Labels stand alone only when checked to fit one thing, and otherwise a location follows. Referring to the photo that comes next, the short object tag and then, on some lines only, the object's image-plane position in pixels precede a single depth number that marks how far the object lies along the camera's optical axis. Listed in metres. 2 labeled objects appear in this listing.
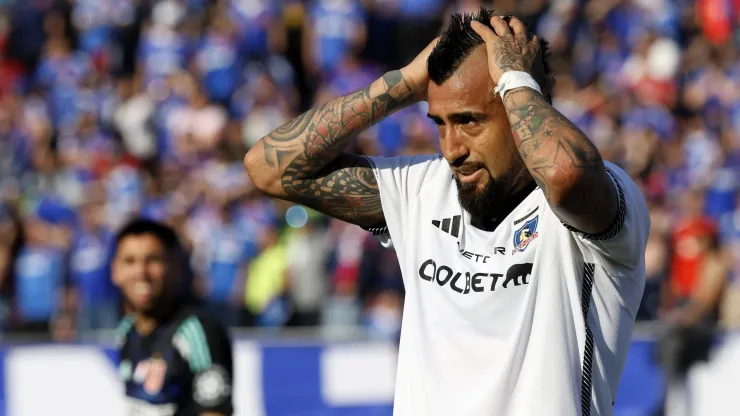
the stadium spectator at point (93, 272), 20.75
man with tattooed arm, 6.03
